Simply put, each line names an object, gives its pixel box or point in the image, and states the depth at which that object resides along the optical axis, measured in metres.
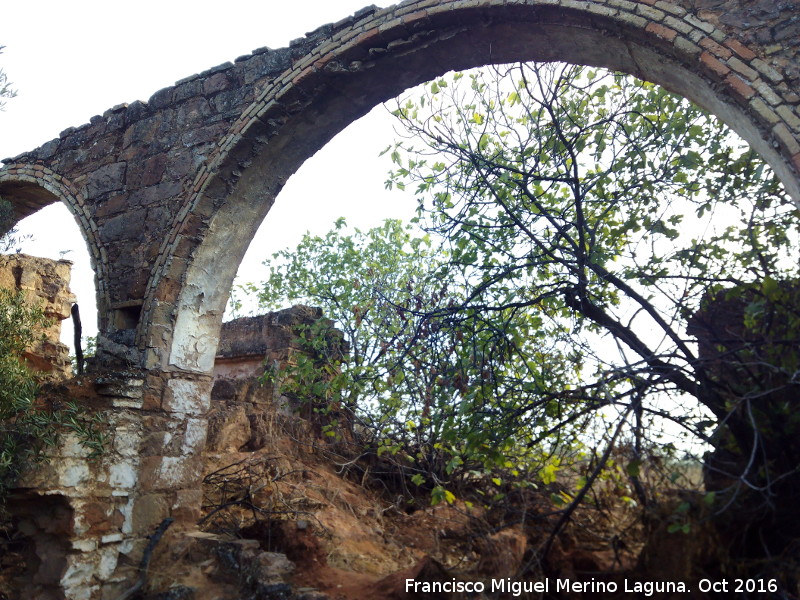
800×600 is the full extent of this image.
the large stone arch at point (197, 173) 4.07
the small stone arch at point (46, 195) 5.29
